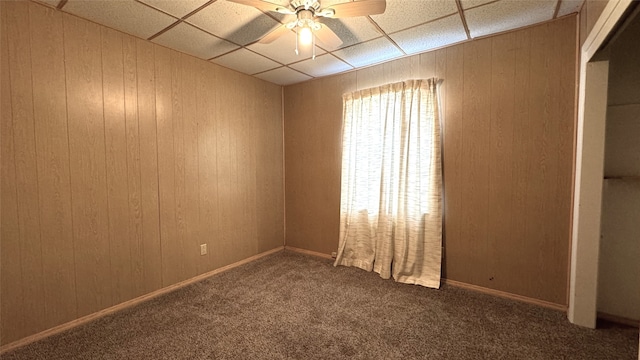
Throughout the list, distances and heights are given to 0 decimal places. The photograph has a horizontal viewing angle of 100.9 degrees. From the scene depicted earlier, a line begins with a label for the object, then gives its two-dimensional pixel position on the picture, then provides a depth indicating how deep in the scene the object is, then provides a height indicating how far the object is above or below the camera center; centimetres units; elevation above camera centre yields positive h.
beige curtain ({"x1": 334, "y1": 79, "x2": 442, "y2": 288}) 265 -17
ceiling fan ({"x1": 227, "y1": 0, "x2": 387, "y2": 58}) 158 +98
